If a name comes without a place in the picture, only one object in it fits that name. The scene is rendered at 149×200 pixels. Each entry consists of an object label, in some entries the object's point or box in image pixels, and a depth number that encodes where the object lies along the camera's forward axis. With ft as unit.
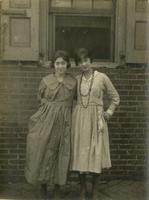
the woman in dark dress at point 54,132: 10.15
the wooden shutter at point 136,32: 10.95
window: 11.20
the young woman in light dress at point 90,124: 10.13
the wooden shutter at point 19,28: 11.00
